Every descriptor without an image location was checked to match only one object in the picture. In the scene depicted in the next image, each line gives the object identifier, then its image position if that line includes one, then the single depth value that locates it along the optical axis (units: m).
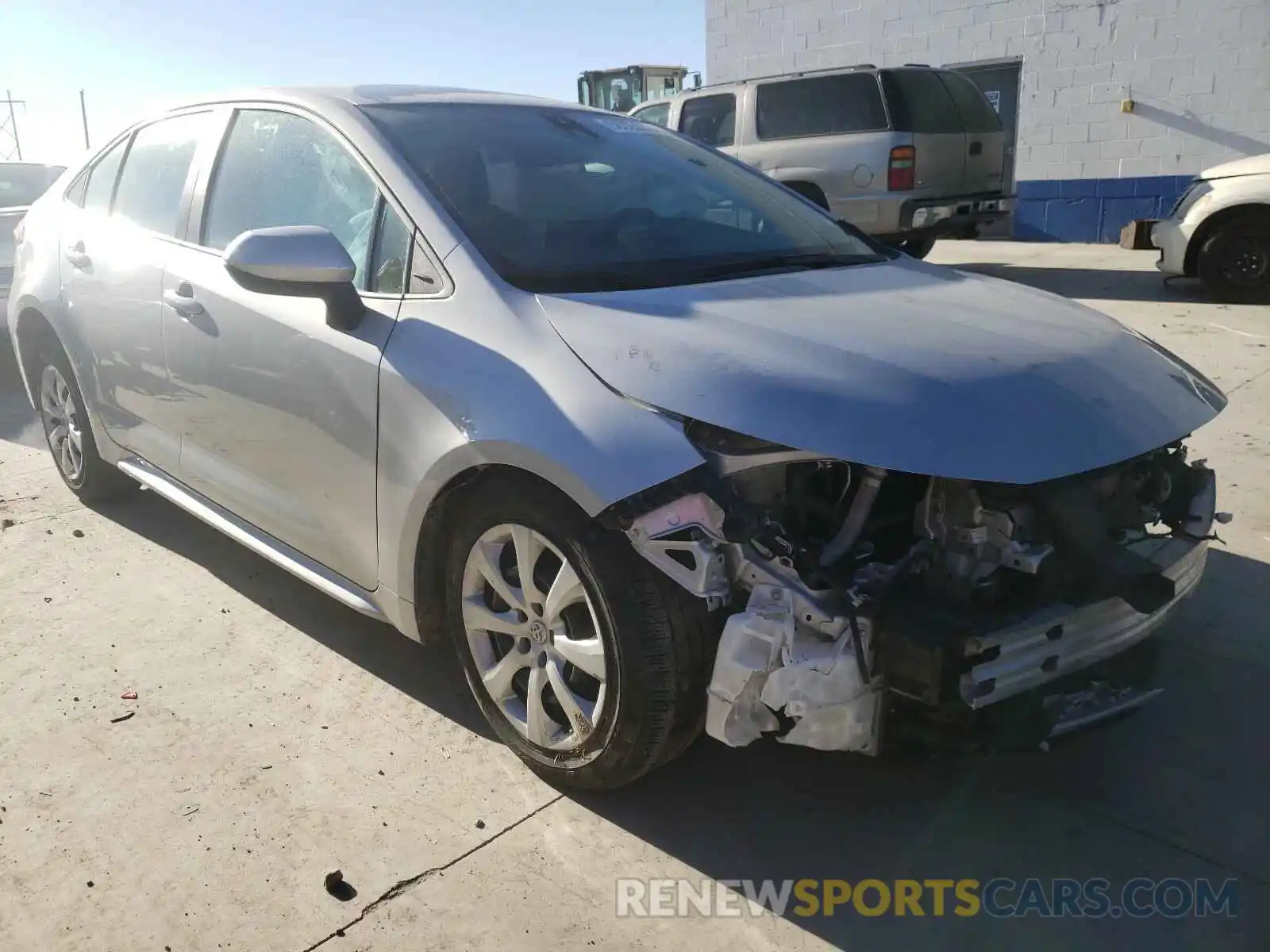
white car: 8.78
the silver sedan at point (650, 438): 2.24
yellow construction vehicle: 19.78
